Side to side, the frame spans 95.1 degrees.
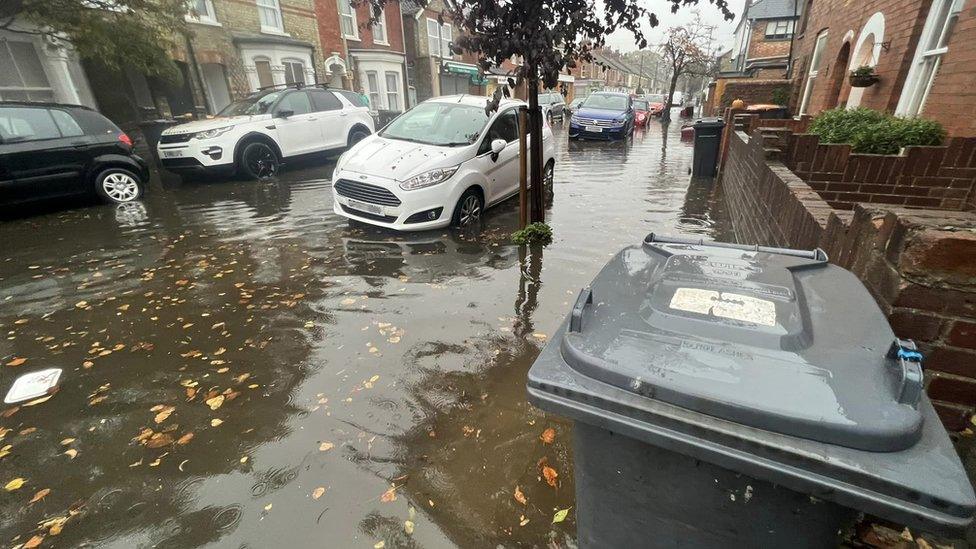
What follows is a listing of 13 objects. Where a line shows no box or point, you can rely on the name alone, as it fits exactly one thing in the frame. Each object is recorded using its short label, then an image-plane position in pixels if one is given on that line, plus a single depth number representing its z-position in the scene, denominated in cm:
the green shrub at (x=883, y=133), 455
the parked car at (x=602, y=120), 1546
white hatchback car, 566
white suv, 861
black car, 660
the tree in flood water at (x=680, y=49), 2889
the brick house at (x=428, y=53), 2533
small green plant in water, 565
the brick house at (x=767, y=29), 3016
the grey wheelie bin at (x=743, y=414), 96
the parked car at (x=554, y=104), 2480
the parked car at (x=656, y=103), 3189
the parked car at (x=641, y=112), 2164
